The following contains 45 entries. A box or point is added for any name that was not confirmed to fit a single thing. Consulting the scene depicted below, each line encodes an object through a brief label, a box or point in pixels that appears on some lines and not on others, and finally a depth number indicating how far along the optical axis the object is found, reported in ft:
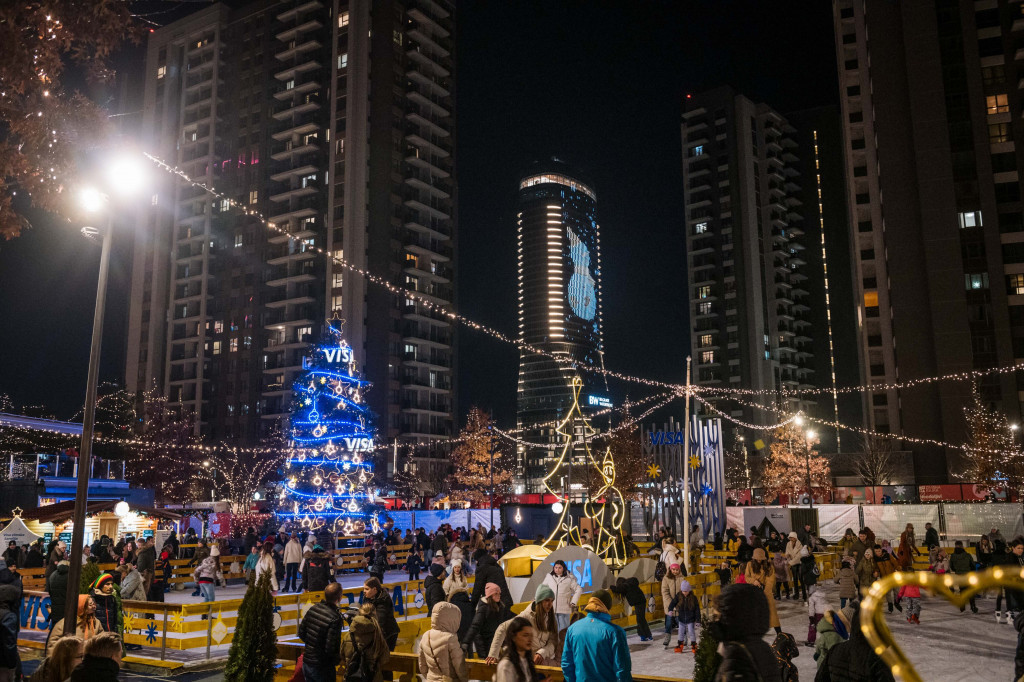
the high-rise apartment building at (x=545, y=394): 625.41
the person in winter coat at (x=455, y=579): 37.63
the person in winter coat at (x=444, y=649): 21.20
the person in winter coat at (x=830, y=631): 24.80
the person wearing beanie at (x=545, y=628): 29.40
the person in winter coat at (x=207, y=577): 56.95
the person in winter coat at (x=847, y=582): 48.55
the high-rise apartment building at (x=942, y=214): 188.24
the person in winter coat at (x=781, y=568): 63.10
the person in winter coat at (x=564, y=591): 37.70
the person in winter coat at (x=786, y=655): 25.95
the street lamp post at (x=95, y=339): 34.94
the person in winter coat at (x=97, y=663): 17.67
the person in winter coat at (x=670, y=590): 45.06
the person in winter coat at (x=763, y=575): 44.49
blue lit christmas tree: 103.86
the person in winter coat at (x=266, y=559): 60.23
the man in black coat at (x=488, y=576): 34.50
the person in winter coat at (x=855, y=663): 16.76
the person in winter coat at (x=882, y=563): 50.52
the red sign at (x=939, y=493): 137.18
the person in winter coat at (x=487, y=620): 30.35
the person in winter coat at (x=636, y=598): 45.50
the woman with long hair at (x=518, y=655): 20.07
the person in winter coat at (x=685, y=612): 43.21
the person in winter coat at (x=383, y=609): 26.89
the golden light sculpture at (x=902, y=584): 6.63
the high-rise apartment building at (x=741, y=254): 315.37
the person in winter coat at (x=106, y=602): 34.60
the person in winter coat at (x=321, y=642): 24.58
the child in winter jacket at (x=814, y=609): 30.54
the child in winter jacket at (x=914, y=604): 51.98
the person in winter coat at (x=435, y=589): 34.83
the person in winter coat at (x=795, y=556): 63.93
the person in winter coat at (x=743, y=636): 15.19
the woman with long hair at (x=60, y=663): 19.85
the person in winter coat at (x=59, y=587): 39.93
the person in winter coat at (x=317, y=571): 52.80
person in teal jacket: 19.58
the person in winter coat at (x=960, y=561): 54.95
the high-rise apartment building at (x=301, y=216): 243.19
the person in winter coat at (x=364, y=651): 23.89
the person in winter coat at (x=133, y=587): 47.39
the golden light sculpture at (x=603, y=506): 59.82
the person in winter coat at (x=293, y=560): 73.10
